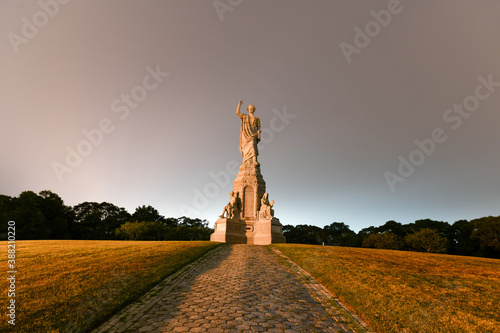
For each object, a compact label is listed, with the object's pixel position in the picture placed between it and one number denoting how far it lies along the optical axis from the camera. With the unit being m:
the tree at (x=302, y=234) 79.75
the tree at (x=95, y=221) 63.72
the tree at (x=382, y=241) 43.81
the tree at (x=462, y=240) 53.14
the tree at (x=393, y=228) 70.36
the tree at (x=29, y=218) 49.03
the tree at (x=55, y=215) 56.69
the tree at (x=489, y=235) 47.47
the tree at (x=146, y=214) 72.19
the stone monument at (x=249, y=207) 30.91
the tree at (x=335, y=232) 89.25
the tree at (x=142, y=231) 54.47
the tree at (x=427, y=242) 38.22
